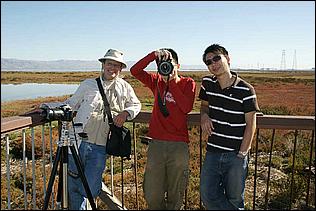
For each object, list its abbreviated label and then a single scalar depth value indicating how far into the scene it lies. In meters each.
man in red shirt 2.08
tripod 1.88
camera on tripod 1.94
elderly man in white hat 2.15
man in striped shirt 1.90
